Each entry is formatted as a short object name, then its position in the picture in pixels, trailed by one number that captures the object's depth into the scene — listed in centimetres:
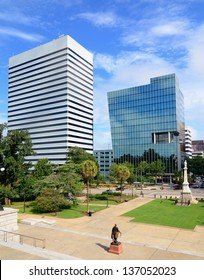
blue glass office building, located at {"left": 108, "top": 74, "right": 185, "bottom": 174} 10975
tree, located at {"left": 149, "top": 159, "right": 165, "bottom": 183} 9606
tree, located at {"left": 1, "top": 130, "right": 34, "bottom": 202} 4553
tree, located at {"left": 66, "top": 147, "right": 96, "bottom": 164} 7888
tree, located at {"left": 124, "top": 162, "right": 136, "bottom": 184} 8426
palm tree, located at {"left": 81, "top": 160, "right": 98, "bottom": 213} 3812
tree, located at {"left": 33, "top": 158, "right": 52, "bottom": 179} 5522
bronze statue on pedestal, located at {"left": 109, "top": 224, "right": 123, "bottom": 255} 1870
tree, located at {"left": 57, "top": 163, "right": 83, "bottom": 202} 4212
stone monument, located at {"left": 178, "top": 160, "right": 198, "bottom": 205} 4395
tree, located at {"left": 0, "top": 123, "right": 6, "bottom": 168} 4589
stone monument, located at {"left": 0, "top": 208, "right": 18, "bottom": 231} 2378
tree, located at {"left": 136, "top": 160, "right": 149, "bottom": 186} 9962
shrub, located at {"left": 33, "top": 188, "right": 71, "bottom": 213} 3656
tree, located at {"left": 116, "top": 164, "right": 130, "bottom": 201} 5031
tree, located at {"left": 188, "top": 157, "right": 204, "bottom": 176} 10322
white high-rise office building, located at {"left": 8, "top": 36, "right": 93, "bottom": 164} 13025
